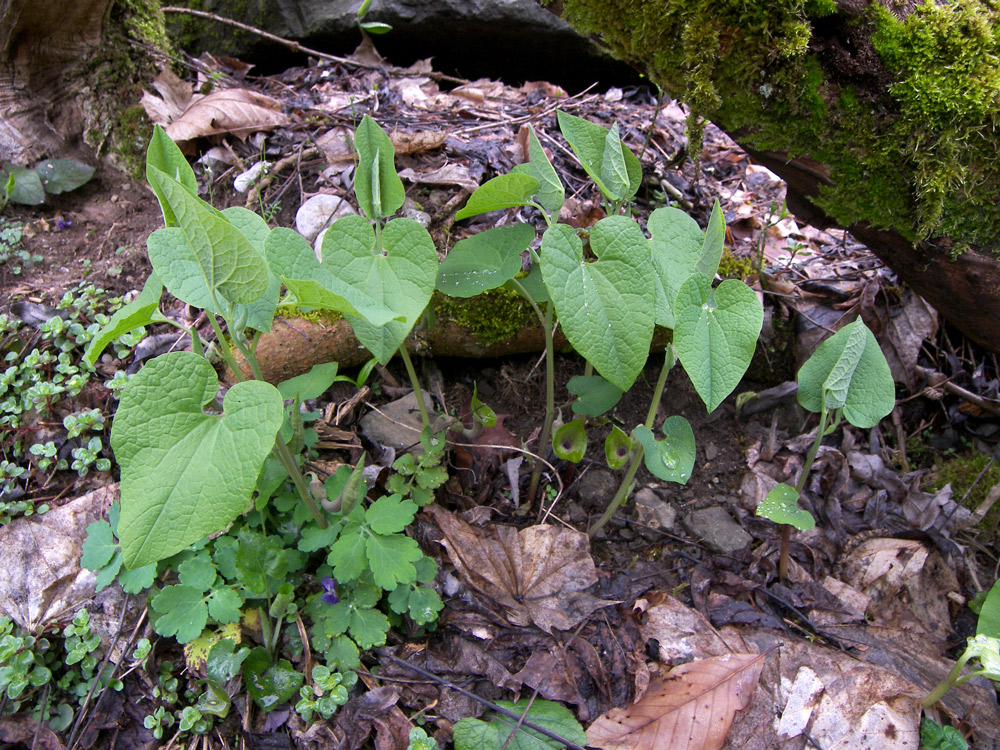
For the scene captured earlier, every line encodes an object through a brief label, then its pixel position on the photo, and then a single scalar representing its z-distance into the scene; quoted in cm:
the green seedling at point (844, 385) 49
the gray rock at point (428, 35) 101
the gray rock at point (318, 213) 64
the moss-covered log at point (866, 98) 50
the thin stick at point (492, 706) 45
